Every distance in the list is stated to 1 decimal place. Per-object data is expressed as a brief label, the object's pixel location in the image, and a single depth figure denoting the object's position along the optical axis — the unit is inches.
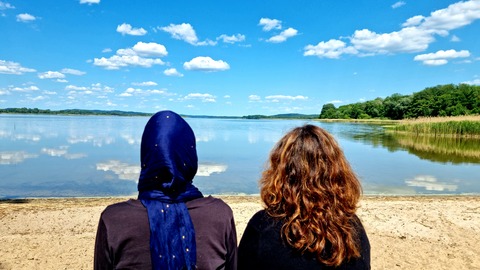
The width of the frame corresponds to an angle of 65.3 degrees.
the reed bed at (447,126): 1191.6
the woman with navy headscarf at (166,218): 62.1
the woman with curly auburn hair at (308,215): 63.9
